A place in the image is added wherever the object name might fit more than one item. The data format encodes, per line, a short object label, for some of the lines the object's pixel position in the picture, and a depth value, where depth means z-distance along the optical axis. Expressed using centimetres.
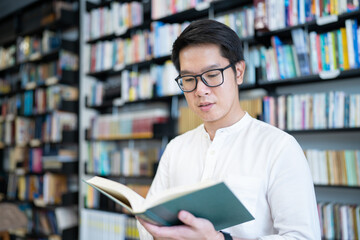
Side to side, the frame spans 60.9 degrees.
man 86
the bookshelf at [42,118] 329
